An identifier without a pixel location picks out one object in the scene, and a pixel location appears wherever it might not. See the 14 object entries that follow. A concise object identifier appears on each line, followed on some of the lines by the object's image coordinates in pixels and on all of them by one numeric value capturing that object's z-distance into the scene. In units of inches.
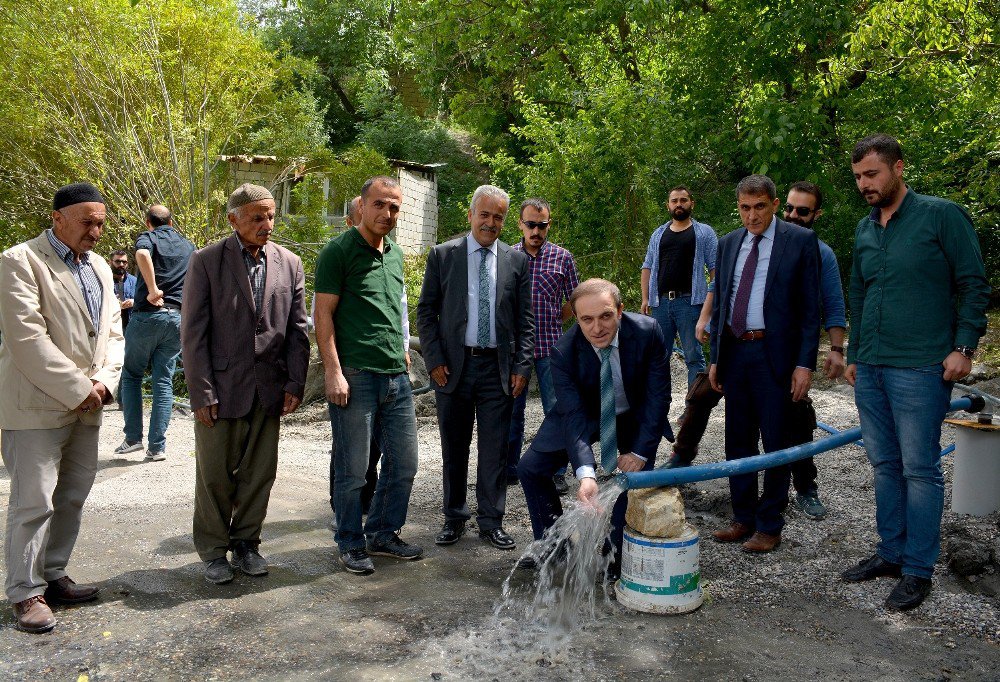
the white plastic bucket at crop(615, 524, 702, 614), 149.2
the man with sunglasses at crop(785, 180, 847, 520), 194.7
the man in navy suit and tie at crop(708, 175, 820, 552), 179.2
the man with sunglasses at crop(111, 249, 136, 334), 384.8
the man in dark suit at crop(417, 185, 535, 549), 191.0
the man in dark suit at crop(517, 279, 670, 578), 159.2
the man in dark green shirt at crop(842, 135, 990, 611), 152.4
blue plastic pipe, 151.6
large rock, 150.3
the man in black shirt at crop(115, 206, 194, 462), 264.7
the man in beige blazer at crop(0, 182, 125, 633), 142.6
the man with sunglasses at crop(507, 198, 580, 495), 235.1
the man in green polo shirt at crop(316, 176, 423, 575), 171.8
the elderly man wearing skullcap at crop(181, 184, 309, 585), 163.6
